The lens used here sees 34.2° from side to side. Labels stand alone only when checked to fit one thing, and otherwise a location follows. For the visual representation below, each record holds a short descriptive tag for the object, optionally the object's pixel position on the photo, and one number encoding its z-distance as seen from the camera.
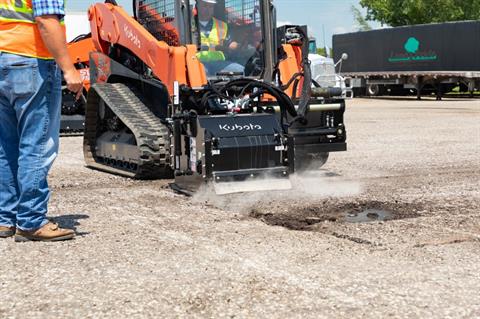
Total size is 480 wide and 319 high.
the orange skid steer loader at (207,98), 7.79
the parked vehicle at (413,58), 31.58
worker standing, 5.49
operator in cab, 8.94
